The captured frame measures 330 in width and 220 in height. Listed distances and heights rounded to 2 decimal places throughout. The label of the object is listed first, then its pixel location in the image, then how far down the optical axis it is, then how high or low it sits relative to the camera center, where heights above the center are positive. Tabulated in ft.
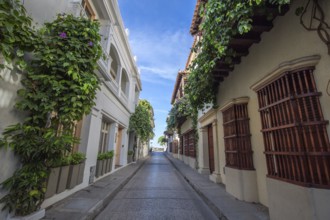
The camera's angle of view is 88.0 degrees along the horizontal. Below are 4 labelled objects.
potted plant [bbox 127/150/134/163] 48.60 -1.30
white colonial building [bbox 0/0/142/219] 9.81 +7.85
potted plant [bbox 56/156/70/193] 14.13 -2.06
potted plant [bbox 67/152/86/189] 15.90 -1.64
